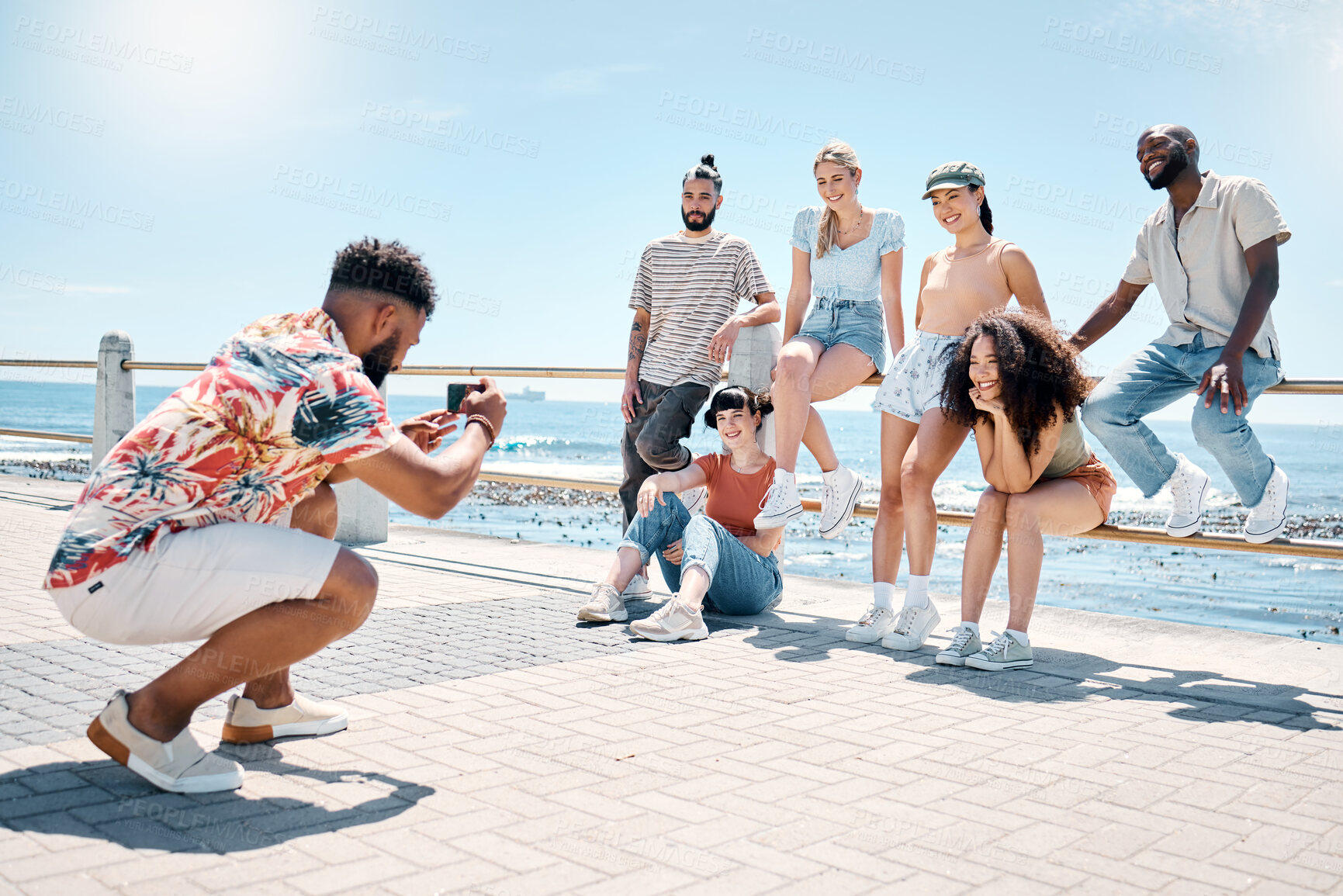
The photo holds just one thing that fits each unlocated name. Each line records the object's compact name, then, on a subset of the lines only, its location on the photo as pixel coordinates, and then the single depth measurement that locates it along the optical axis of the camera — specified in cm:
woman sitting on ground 445
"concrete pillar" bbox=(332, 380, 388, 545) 693
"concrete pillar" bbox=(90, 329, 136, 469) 870
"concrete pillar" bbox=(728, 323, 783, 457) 505
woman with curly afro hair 363
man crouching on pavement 227
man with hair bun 492
